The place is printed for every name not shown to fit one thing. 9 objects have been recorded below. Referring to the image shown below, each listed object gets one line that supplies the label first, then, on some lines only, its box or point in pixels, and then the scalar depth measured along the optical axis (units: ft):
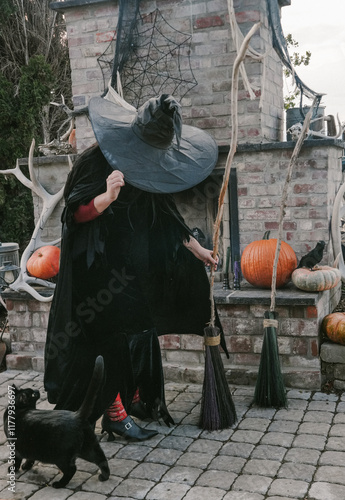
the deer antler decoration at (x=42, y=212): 17.47
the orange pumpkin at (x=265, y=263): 15.33
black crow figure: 15.14
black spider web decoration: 17.21
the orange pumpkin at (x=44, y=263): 17.35
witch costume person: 10.37
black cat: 9.62
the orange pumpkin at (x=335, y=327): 14.06
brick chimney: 16.70
